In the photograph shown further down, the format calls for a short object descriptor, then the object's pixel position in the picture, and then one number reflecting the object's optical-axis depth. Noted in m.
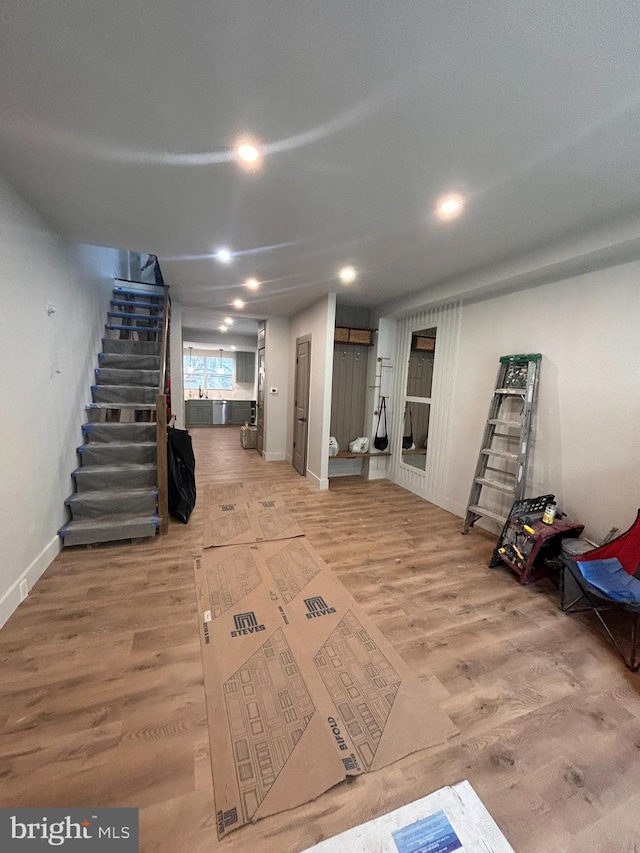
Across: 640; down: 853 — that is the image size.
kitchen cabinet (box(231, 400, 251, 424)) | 9.41
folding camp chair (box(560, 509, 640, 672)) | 1.88
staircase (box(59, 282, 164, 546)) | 2.89
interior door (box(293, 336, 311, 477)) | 5.09
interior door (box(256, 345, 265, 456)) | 6.42
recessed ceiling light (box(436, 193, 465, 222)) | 2.01
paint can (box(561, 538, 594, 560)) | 2.31
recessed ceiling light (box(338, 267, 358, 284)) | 3.42
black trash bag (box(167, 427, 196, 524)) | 3.43
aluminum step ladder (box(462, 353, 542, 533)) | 2.96
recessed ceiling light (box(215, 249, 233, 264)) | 3.06
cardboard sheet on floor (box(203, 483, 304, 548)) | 3.17
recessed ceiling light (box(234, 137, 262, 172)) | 1.61
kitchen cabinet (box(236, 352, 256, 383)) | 9.82
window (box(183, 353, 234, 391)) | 9.88
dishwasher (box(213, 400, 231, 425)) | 9.30
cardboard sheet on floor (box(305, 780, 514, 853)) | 1.07
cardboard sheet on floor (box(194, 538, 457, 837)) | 1.25
